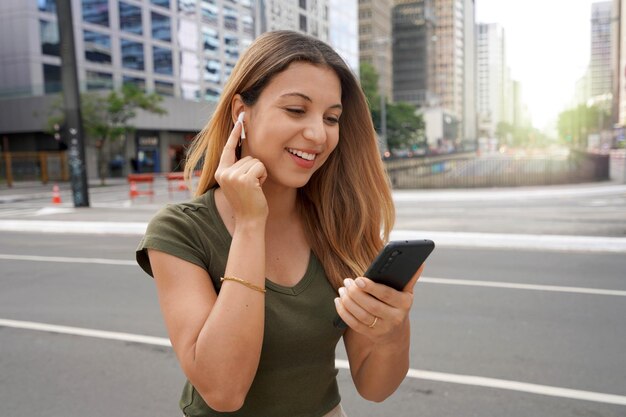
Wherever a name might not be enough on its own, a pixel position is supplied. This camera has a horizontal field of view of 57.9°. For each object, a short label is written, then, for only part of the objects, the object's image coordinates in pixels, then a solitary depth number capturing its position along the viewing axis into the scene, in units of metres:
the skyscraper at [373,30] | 121.94
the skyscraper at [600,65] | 165.50
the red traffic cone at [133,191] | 23.38
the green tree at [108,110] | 34.91
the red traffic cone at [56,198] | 21.23
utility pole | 17.50
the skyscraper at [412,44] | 161.30
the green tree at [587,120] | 83.19
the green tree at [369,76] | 59.65
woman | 1.45
